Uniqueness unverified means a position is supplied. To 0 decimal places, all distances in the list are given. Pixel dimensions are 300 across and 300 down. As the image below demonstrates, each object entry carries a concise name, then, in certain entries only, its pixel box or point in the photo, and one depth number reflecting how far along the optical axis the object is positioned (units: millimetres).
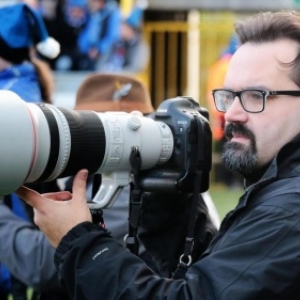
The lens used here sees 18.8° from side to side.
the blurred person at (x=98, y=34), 11422
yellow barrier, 12617
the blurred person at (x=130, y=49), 11453
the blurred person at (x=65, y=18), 11312
